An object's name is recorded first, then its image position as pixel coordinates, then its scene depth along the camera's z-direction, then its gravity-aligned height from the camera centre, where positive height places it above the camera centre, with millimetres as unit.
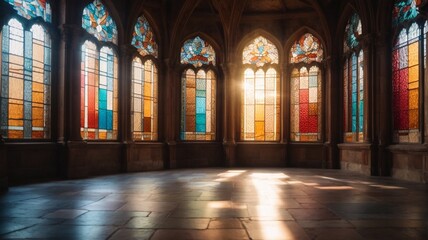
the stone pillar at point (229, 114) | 17953 +827
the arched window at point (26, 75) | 10430 +1615
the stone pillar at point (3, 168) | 9023 -863
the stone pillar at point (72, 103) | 12062 +918
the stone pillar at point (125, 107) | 14781 +945
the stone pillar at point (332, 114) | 16766 +780
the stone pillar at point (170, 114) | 16875 +774
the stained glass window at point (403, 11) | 12164 +3932
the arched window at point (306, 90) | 17781 +1971
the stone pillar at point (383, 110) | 13096 +747
